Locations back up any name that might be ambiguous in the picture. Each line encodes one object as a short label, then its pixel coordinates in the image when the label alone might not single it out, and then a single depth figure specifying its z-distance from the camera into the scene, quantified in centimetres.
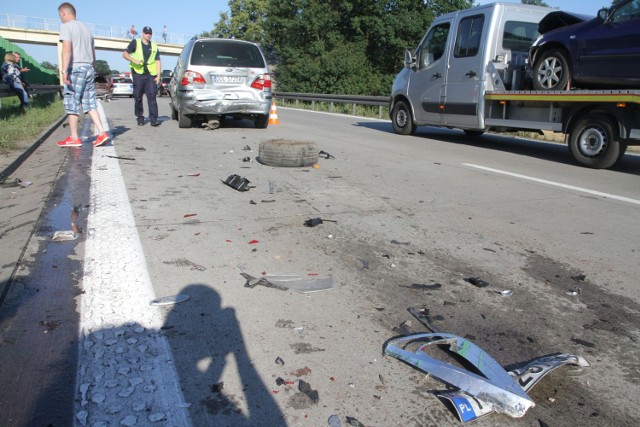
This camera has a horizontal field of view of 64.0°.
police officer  1129
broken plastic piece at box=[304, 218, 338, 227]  455
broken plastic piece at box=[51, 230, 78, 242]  399
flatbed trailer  732
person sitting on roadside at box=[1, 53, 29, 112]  1380
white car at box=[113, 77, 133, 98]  3259
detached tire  712
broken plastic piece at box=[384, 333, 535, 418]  211
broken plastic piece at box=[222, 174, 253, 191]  577
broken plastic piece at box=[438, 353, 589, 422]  207
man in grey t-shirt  780
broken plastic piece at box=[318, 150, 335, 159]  820
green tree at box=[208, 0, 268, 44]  6706
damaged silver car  1110
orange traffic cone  1441
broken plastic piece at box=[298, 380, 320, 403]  214
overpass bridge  5684
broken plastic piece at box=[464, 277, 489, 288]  336
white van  945
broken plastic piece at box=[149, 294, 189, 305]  296
